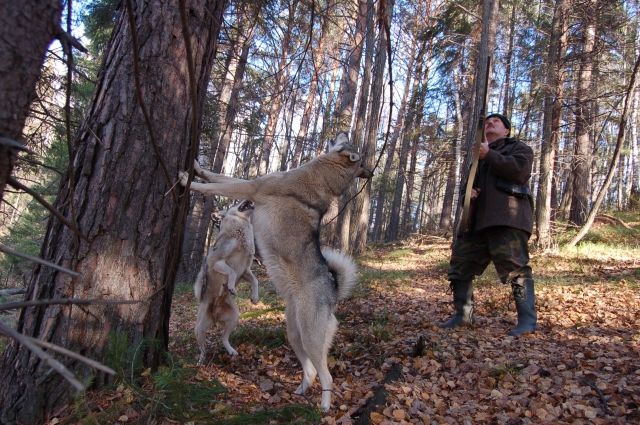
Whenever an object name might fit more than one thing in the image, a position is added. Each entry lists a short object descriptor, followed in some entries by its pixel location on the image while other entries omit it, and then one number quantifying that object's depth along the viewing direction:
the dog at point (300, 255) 4.11
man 5.44
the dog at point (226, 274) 5.12
